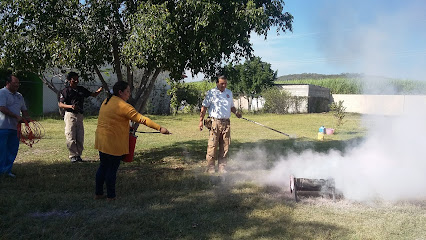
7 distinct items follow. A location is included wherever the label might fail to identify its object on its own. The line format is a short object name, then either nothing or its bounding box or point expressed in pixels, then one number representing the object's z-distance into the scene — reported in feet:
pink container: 44.27
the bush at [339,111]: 51.64
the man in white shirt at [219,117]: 22.16
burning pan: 16.53
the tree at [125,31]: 20.49
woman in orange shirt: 15.39
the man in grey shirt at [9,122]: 19.36
